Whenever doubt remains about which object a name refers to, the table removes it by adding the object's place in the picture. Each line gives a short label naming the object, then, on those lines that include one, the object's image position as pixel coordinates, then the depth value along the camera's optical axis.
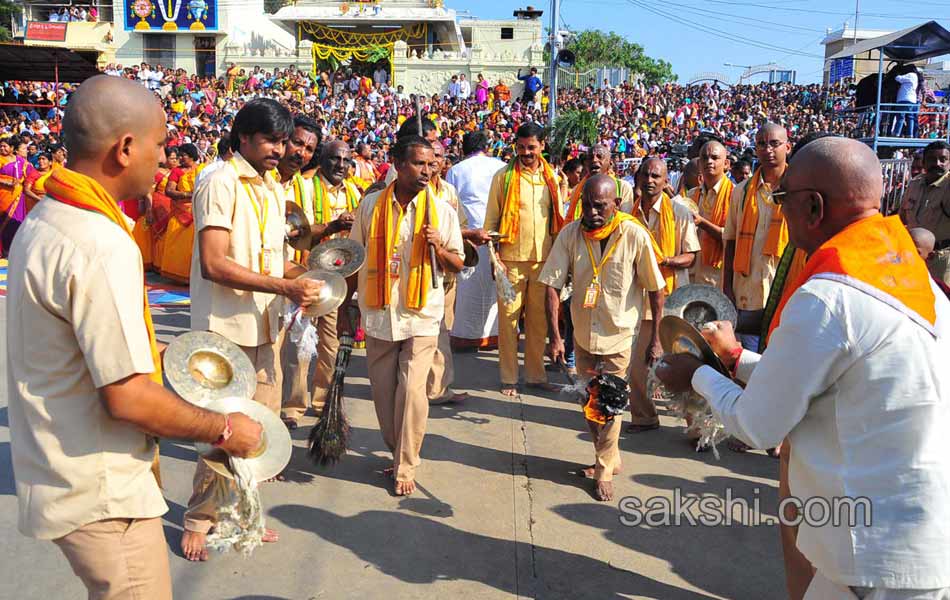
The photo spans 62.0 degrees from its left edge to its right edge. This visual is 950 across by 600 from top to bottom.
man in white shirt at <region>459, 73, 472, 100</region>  37.84
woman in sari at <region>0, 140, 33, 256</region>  12.17
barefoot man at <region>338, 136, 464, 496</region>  4.62
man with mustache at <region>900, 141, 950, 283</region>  6.68
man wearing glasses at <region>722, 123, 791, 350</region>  5.58
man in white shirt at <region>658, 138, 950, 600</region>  1.95
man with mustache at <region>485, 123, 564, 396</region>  6.66
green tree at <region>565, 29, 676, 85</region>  76.06
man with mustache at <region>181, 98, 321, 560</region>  3.73
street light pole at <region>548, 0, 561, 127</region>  18.41
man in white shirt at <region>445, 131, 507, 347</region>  7.80
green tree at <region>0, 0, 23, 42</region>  48.48
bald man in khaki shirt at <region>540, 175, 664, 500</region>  4.79
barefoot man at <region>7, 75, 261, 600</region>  1.93
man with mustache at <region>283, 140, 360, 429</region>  5.82
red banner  46.22
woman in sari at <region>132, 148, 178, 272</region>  11.59
